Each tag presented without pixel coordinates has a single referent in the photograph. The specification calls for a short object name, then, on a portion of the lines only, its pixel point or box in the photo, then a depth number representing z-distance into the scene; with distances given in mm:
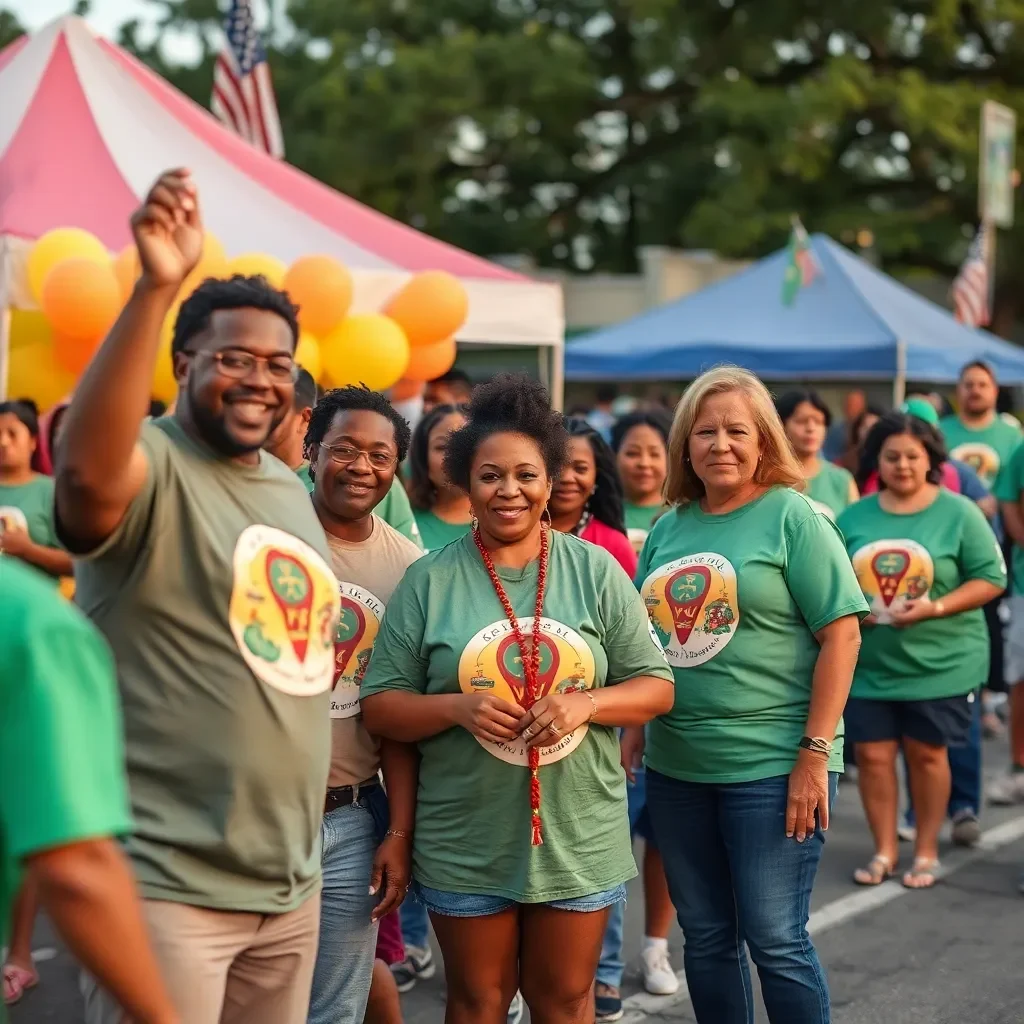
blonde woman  3643
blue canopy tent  12539
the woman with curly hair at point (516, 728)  3268
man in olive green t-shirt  2361
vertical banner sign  18094
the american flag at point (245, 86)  10914
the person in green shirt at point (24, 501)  5141
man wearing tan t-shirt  3400
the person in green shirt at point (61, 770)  1607
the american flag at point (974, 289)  16266
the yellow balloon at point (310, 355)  7059
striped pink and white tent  7941
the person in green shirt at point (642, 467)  6090
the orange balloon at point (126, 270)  6777
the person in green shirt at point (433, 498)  5223
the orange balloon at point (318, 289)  7250
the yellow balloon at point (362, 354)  7387
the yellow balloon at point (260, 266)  6969
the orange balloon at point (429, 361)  8180
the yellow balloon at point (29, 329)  7227
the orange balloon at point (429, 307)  7945
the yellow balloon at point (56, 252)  6859
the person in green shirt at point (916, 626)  5996
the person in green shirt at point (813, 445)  7266
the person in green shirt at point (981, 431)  8898
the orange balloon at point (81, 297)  6574
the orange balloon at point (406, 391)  8422
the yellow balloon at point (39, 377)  7160
